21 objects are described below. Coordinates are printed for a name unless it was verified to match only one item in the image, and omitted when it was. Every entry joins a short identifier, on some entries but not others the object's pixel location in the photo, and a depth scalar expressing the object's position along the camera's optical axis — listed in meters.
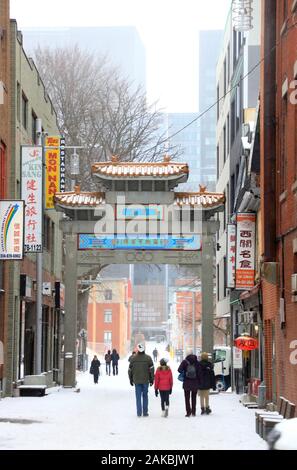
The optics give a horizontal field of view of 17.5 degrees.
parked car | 9.37
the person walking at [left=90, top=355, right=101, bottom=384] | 47.22
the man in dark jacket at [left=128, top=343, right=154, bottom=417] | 23.47
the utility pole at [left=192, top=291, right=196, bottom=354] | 72.69
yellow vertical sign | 37.53
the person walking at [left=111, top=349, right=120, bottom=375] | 59.50
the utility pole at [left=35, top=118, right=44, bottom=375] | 32.62
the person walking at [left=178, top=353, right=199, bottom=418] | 24.36
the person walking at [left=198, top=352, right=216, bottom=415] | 24.81
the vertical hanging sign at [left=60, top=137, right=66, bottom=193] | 37.41
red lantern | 29.77
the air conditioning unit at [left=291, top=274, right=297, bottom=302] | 19.73
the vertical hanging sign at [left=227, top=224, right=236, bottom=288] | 33.88
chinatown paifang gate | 36.34
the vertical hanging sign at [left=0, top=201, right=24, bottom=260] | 26.16
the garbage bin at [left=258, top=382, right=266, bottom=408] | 27.02
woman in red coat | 24.03
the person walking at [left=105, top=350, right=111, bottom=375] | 60.69
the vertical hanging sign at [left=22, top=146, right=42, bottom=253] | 31.97
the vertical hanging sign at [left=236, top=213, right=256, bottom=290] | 31.11
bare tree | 55.16
